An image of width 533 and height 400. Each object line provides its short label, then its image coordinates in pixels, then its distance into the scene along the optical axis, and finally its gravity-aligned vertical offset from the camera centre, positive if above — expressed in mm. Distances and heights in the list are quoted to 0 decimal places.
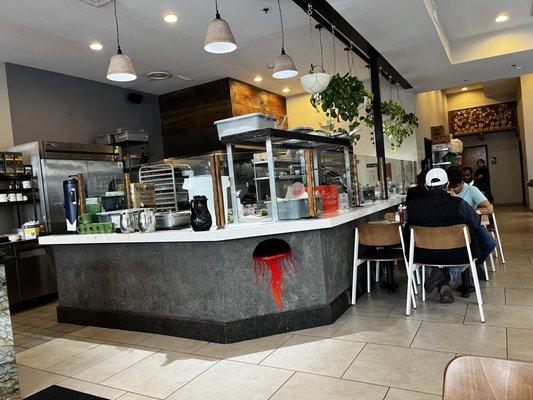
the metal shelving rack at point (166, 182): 4266 +194
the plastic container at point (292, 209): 3385 -178
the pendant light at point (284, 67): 4492 +1353
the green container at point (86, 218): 4004 -107
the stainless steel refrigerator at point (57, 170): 5445 +565
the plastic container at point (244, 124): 3308 +577
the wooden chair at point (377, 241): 3725 -571
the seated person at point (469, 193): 4278 -247
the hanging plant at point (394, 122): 6516 +963
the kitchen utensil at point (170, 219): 3676 -183
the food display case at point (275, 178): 3383 +95
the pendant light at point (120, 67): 3760 +1280
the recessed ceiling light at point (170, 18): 4655 +2127
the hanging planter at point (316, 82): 4191 +1089
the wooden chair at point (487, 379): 894 -476
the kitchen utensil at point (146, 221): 3541 -171
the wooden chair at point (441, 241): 3199 -549
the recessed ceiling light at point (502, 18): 6082 +2284
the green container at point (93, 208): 4216 -8
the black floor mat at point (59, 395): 2510 -1179
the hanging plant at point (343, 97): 4746 +1022
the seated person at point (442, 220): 3398 -409
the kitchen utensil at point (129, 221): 3619 -155
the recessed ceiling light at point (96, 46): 5234 +2112
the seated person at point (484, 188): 5515 -270
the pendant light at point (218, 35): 3391 +1353
